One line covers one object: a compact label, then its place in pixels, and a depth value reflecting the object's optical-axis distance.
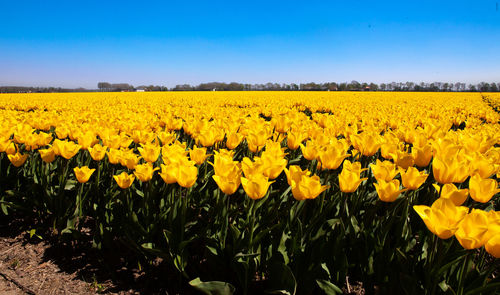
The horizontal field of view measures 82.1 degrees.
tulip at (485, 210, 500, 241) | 1.26
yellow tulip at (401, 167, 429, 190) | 1.82
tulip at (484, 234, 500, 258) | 1.26
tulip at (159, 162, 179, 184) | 1.98
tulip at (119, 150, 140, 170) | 2.38
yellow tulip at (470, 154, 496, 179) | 2.00
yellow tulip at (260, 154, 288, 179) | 2.08
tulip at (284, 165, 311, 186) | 1.87
